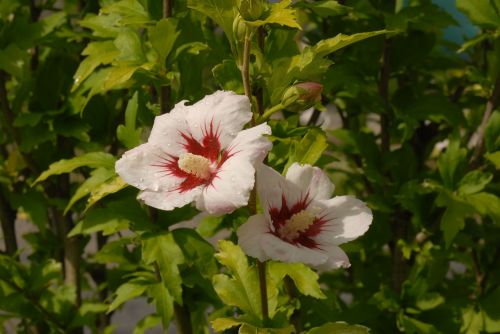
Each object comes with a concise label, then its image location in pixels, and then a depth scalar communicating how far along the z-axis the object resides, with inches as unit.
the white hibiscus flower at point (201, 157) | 33.2
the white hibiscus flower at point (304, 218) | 33.6
